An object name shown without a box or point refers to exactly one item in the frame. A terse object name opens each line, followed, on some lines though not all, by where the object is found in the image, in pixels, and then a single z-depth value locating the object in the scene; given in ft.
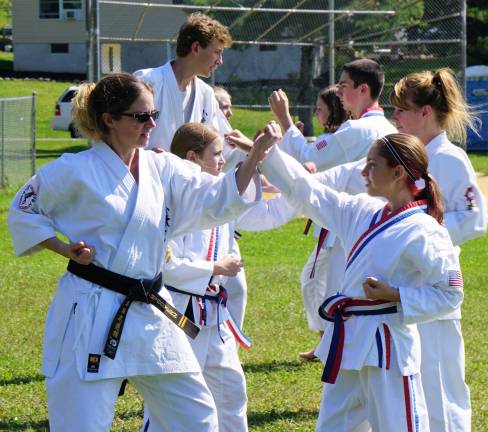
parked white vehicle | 111.24
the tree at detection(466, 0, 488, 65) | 107.49
